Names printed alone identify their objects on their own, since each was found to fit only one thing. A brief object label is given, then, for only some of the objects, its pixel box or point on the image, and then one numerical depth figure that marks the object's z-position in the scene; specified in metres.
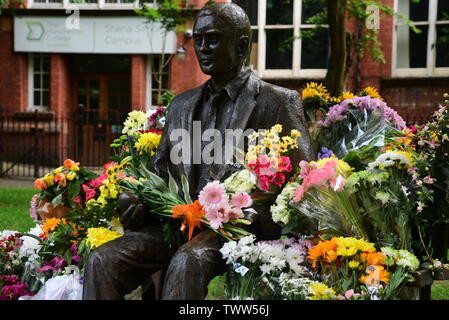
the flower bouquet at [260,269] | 2.69
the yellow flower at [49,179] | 4.15
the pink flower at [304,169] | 2.81
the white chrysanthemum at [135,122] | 4.34
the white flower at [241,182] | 2.86
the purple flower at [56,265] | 3.57
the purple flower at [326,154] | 3.24
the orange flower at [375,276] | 2.53
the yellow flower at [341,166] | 2.83
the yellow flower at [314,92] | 4.16
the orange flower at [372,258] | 2.60
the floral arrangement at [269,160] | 2.87
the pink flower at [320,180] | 2.68
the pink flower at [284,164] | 2.89
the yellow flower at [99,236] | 3.10
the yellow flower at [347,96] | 4.11
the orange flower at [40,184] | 4.14
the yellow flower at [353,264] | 2.58
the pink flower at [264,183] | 2.87
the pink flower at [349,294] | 2.49
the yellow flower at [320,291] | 2.52
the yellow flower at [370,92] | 4.12
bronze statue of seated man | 2.80
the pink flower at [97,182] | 3.88
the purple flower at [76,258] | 3.54
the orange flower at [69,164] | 4.24
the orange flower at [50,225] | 3.85
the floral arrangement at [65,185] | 4.11
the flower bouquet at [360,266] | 2.55
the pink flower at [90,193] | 3.87
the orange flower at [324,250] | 2.64
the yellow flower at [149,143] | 3.76
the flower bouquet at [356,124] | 3.53
